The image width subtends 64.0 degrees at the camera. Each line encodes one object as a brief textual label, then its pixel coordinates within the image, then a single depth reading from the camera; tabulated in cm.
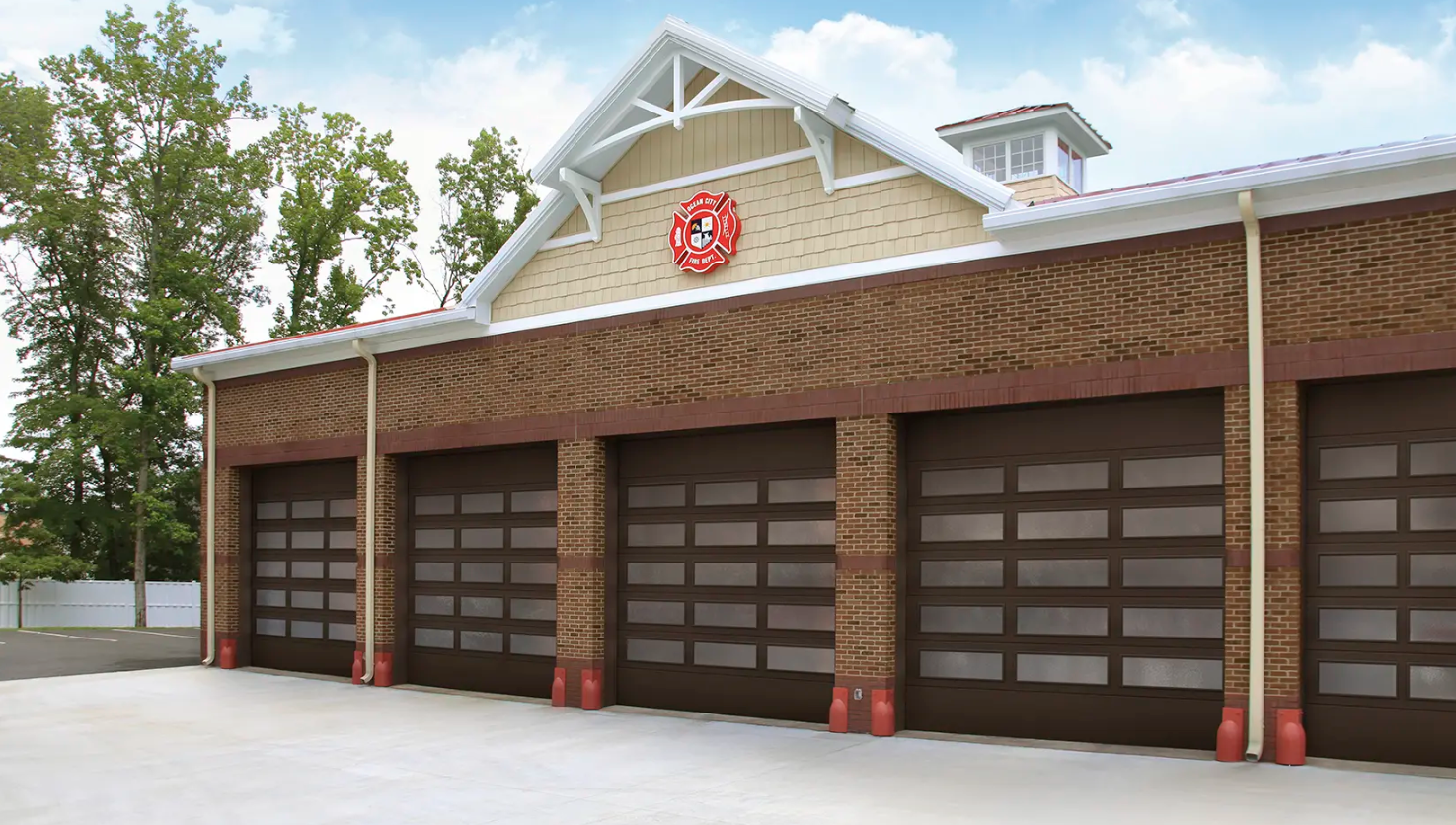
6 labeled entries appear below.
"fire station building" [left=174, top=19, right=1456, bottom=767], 1105
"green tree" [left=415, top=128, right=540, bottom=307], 4038
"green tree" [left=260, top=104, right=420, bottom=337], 4000
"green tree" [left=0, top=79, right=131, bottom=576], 3916
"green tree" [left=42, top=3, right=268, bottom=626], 3900
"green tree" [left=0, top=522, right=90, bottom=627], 3781
